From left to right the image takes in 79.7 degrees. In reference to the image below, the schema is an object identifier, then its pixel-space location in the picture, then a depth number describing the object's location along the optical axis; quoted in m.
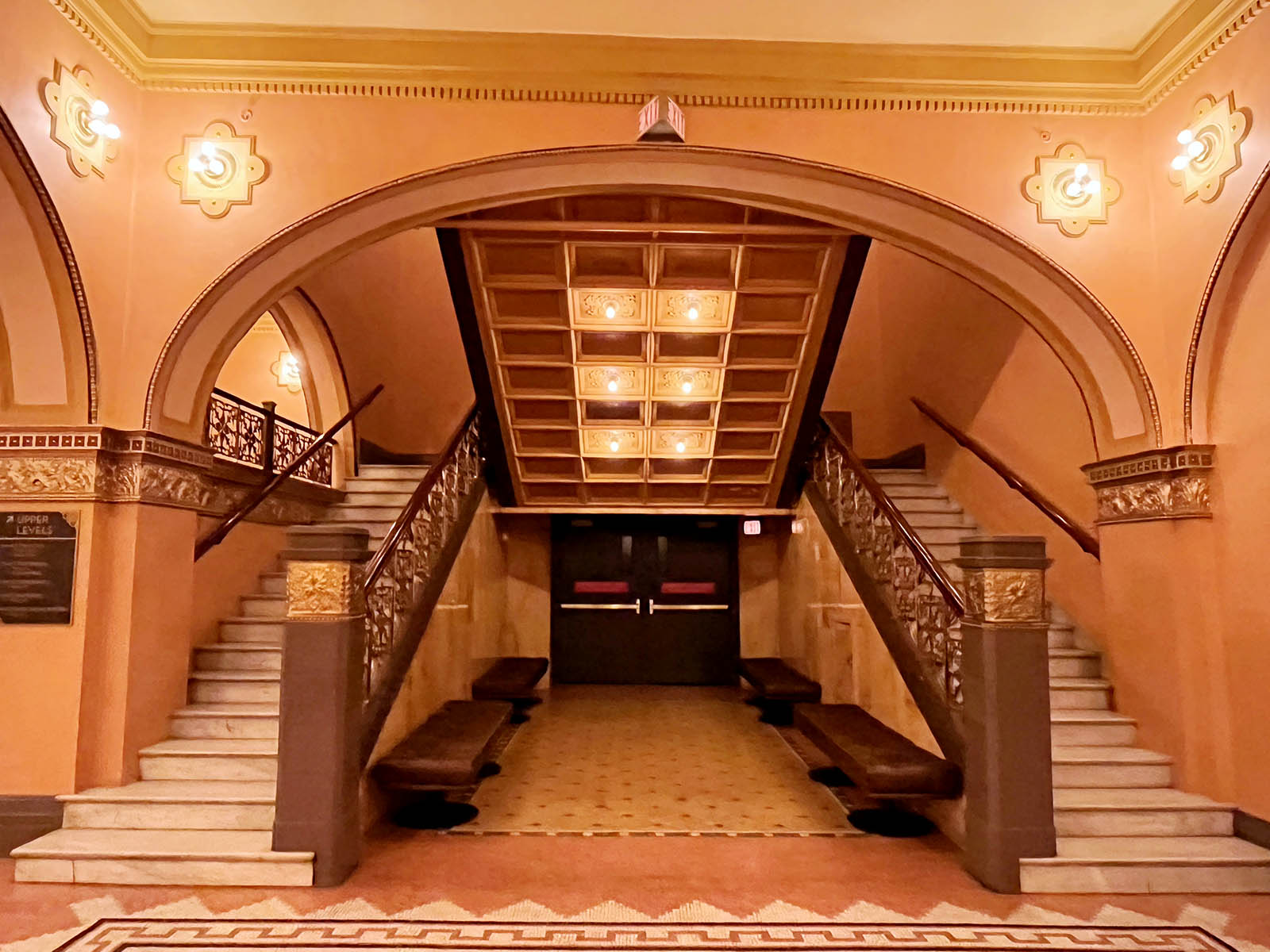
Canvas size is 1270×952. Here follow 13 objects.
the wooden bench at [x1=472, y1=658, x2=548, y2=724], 6.12
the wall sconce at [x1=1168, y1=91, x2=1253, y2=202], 3.78
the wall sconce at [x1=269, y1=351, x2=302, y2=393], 8.40
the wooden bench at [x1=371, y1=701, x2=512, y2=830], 3.90
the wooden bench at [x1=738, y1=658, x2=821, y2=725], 6.27
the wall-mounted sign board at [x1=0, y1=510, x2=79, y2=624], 3.89
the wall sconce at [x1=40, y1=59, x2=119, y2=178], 3.71
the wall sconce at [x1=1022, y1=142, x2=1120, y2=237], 4.29
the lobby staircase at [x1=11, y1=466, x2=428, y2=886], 3.46
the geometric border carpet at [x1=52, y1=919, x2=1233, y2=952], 2.93
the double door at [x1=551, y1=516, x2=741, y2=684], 8.77
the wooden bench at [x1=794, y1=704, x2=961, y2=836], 3.79
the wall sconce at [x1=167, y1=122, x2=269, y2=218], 4.20
